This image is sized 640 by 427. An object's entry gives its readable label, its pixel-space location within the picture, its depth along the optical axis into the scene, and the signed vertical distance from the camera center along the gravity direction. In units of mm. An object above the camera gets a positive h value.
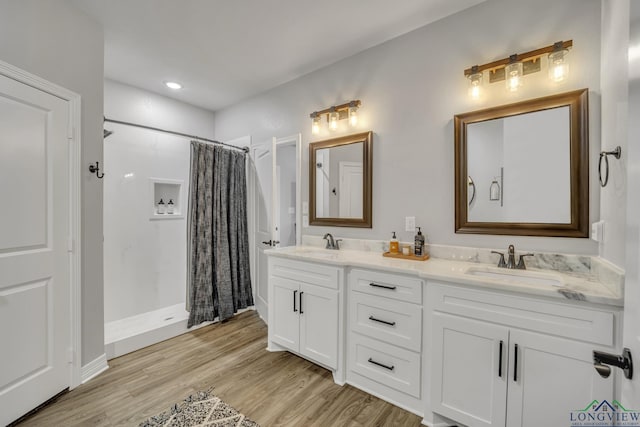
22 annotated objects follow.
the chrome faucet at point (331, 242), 2665 -297
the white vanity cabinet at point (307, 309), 2053 -798
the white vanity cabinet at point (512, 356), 1211 -718
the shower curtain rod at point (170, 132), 2493 +817
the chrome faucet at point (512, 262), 1720 -315
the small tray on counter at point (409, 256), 2047 -342
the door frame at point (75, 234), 1953 -171
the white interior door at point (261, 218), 3160 -76
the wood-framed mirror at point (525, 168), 1610 +291
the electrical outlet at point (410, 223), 2219 -88
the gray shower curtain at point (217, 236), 3006 -284
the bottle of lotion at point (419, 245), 2078 -250
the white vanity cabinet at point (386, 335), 1709 -825
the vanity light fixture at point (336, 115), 2527 +947
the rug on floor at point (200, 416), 1633 -1272
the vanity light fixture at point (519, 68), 1621 +938
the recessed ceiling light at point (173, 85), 3133 +1471
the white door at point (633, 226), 575 -29
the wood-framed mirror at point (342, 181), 2488 +306
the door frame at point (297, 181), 2918 +338
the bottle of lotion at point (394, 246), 2236 -277
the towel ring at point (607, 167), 1165 +229
